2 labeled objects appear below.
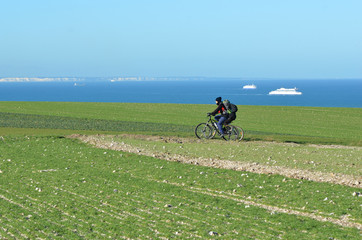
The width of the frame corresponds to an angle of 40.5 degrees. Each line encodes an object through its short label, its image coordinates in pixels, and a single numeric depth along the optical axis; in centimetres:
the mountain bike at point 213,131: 3153
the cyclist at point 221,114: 3050
